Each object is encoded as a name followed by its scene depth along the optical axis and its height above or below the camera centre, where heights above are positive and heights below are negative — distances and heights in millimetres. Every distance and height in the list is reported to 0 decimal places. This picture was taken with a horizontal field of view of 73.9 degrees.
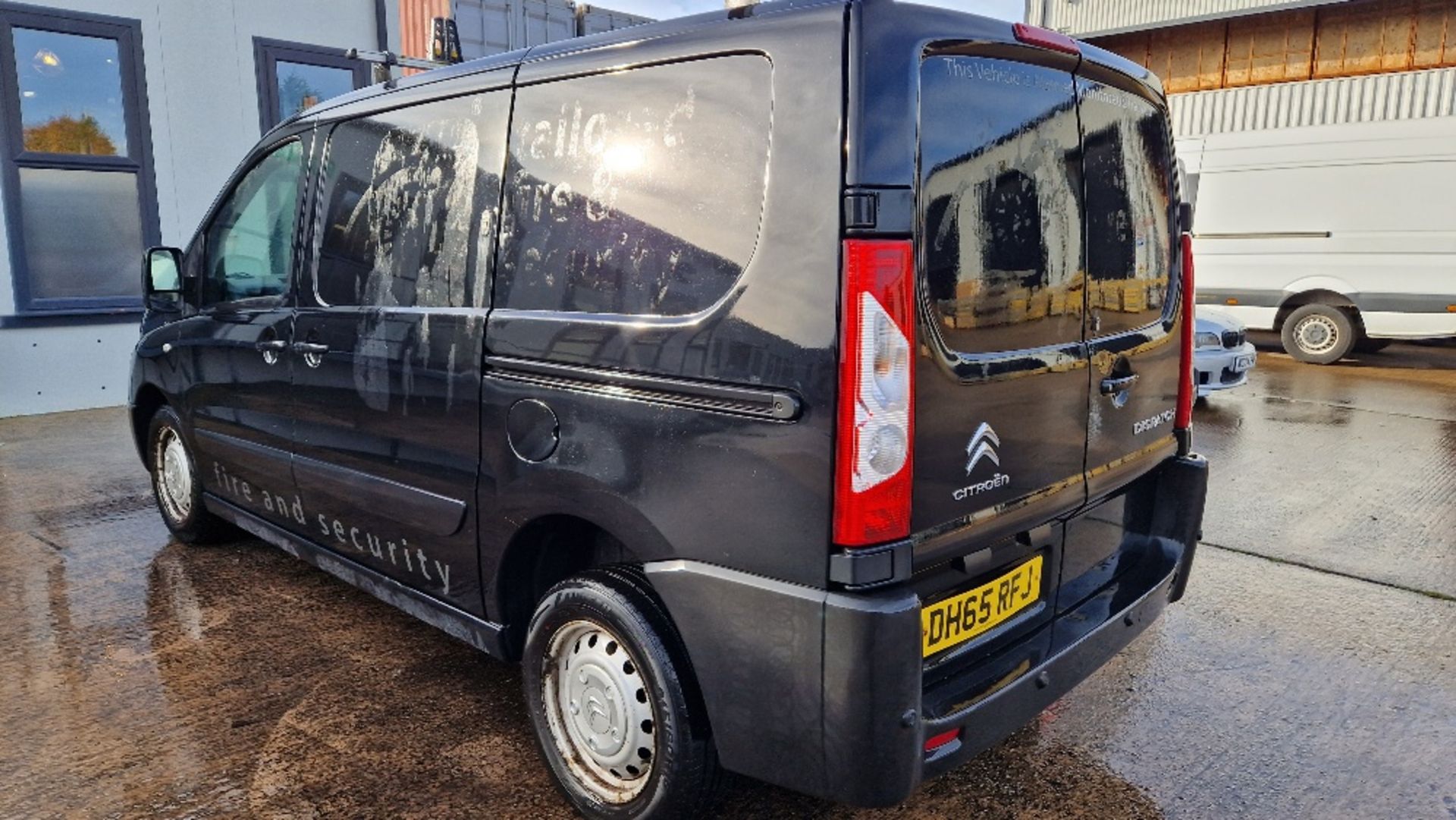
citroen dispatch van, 1909 -272
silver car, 7836 -714
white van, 10227 +391
